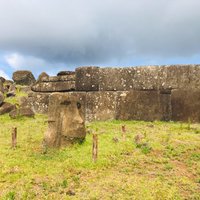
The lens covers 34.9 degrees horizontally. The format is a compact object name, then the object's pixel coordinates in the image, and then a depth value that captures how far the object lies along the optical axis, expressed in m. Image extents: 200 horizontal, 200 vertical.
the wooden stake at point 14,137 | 8.48
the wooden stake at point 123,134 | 8.93
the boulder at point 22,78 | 35.97
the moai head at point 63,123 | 8.24
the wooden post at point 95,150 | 7.07
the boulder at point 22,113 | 14.14
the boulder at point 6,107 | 16.07
